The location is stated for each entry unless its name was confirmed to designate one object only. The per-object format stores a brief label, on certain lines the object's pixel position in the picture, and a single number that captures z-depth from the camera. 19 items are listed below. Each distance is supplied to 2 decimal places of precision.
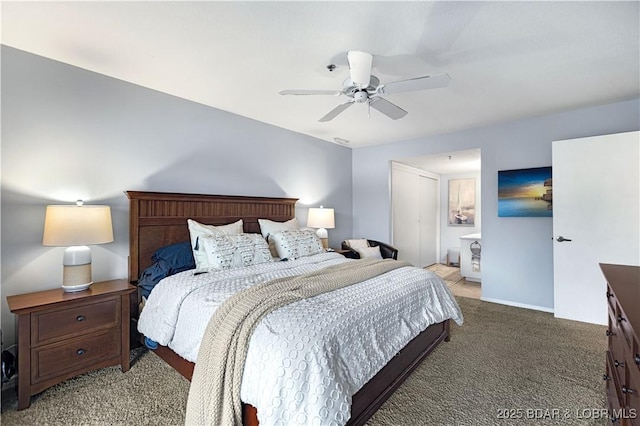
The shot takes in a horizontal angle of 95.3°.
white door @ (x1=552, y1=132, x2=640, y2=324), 2.97
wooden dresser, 1.02
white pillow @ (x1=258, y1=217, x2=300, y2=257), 3.24
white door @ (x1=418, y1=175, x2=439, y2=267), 6.21
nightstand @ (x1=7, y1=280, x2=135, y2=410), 1.84
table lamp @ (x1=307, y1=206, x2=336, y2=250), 4.23
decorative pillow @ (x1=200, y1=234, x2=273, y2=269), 2.47
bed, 1.77
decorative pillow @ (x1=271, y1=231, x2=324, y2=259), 3.10
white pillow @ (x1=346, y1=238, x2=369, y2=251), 4.75
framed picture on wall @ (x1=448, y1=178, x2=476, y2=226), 6.46
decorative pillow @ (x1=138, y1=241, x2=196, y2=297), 2.46
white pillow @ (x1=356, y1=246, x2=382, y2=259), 4.47
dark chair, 4.47
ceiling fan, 1.96
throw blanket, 1.36
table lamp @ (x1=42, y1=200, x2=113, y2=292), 2.03
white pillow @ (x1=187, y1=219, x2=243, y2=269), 2.52
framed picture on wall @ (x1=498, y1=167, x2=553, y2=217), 3.59
